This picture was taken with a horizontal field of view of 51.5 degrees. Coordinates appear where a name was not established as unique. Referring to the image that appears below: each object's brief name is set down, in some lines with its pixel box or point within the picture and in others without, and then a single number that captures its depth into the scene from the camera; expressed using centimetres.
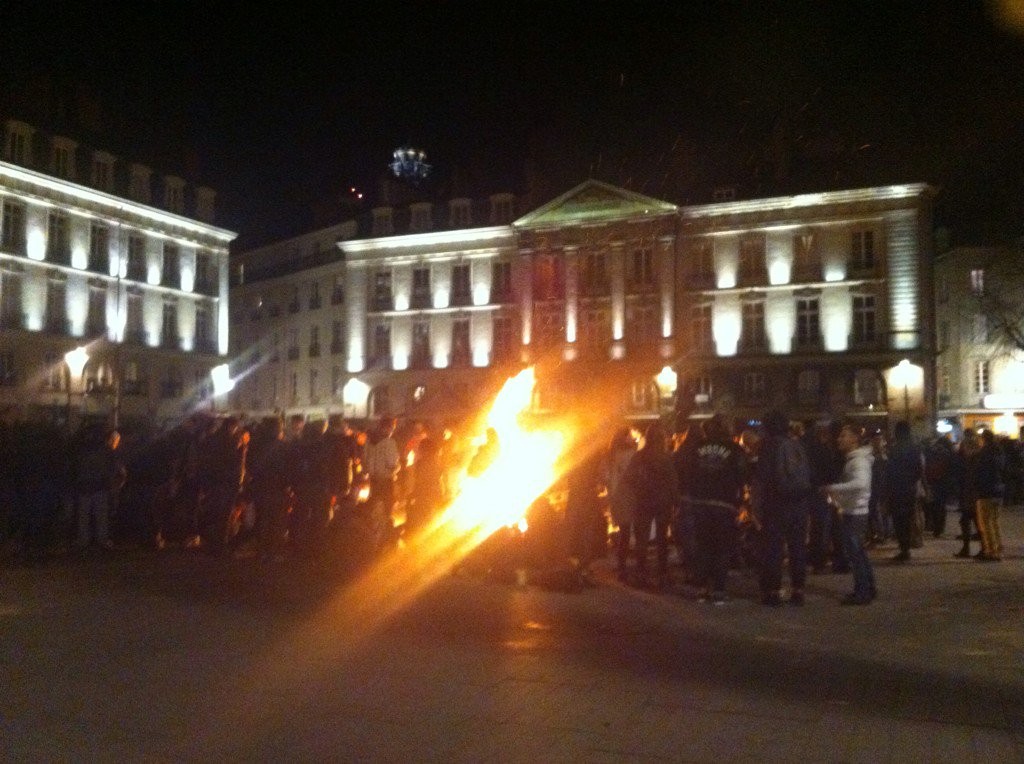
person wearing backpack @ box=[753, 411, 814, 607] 1086
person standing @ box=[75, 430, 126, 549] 1457
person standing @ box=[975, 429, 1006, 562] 1439
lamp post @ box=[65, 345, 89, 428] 4172
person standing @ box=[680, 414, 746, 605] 1127
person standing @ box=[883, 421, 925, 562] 1445
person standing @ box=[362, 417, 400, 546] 1517
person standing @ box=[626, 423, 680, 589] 1209
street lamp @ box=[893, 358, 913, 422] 5184
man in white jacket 1096
